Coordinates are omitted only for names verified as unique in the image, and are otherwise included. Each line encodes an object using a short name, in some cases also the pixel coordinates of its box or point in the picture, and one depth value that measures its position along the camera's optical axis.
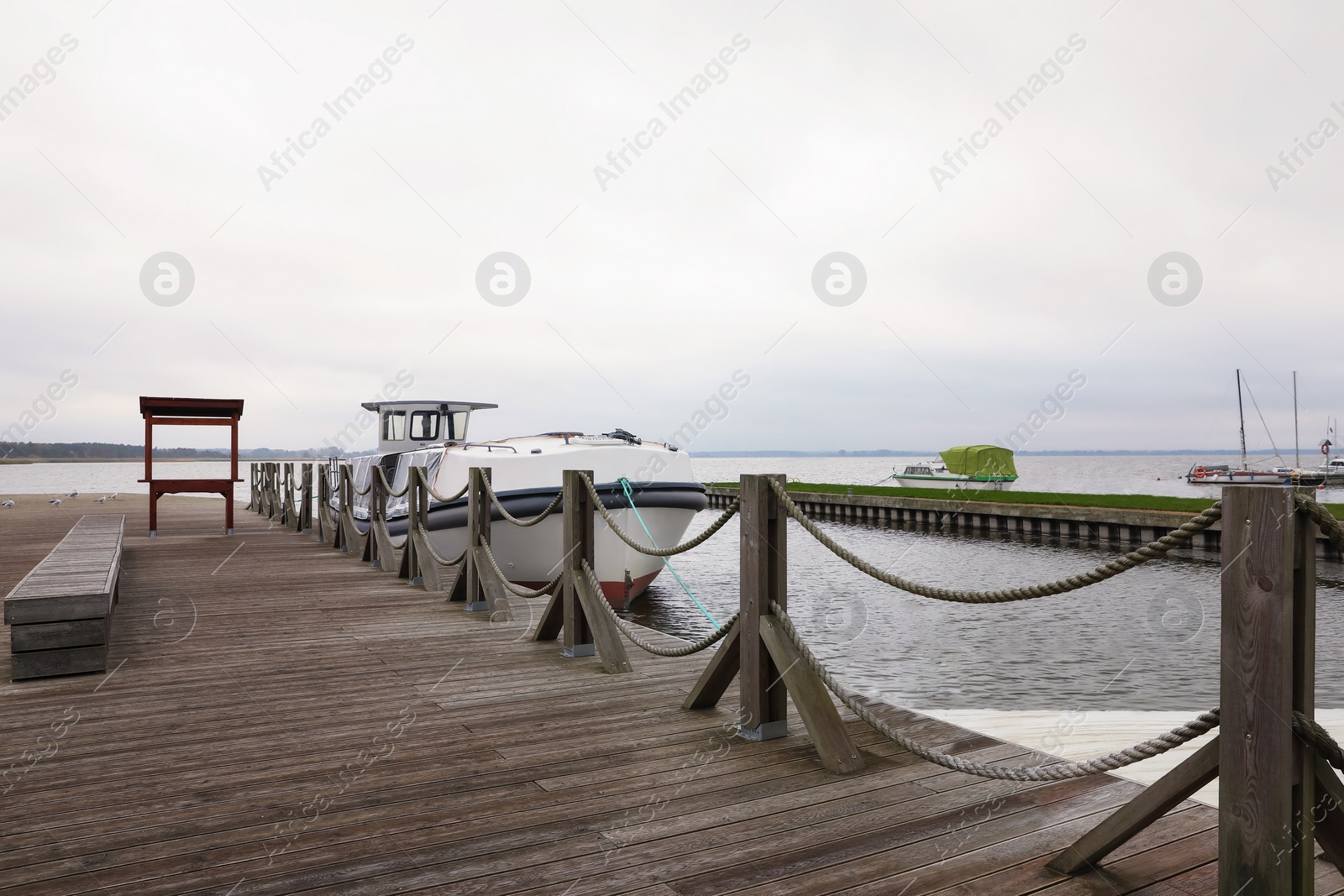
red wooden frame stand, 14.83
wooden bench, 5.09
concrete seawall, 23.08
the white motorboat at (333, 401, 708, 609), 11.56
